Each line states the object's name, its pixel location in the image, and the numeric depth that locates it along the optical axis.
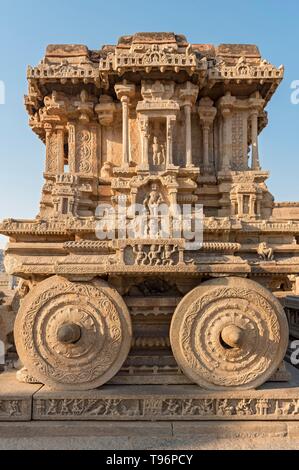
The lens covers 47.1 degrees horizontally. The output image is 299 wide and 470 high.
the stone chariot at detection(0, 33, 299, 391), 4.34
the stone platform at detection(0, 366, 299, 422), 4.19
